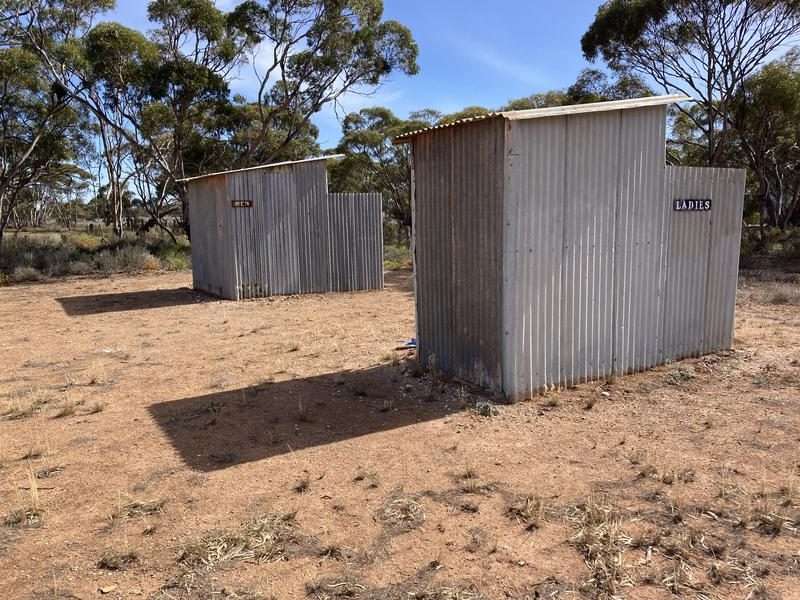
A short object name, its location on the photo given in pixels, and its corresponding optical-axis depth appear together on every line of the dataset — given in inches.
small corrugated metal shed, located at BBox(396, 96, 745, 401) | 223.9
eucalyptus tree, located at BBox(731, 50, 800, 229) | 706.6
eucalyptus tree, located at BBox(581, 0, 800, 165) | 722.8
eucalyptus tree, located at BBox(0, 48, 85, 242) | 784.3
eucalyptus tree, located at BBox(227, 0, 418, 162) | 821.9
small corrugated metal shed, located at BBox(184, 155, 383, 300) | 530.9
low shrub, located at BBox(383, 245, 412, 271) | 842.8
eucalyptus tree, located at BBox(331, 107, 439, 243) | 1233.4
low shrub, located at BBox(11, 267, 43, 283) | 708.7
